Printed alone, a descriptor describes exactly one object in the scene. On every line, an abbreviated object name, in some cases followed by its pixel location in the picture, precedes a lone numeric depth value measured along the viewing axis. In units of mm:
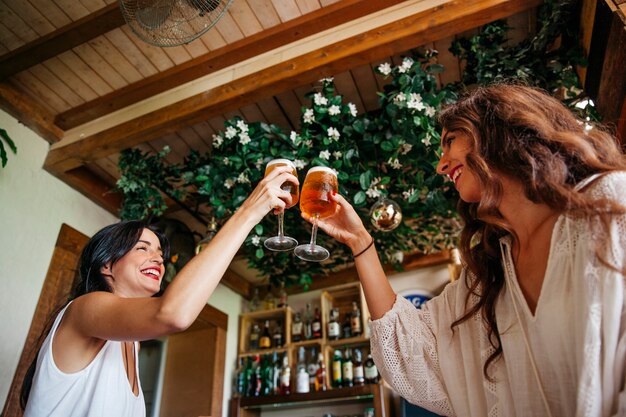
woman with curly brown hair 755
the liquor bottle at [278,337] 4301
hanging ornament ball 2121
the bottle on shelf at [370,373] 3621
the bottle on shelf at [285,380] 3902
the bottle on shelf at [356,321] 3945
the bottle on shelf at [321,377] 3775
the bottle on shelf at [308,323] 4218
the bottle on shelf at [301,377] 3797
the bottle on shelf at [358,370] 3683
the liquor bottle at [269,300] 4684
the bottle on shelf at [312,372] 3848
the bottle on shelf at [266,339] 4301
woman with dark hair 972
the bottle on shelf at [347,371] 3740
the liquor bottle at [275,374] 3979
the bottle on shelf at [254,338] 4492
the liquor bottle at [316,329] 4127
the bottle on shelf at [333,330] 3969
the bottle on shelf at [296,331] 4210
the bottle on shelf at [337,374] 3781
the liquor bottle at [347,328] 4043
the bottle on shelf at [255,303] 4797
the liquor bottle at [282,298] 4512
